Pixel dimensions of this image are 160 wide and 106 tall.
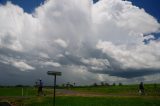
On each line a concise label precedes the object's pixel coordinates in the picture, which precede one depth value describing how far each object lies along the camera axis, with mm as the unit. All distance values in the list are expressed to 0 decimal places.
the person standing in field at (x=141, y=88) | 19934
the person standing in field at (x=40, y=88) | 19769
